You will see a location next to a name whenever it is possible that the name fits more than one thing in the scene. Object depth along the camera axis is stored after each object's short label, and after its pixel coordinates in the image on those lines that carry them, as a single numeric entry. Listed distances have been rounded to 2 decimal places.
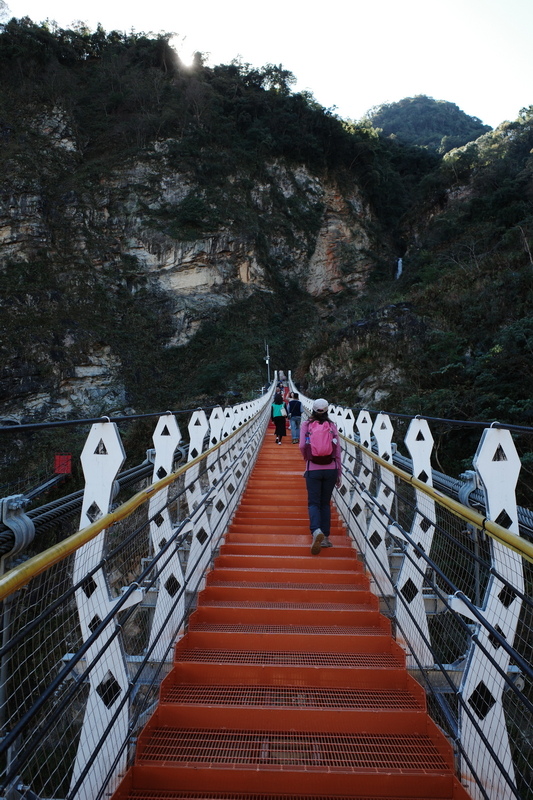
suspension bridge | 1.74
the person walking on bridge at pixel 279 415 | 10.69
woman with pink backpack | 4.08
